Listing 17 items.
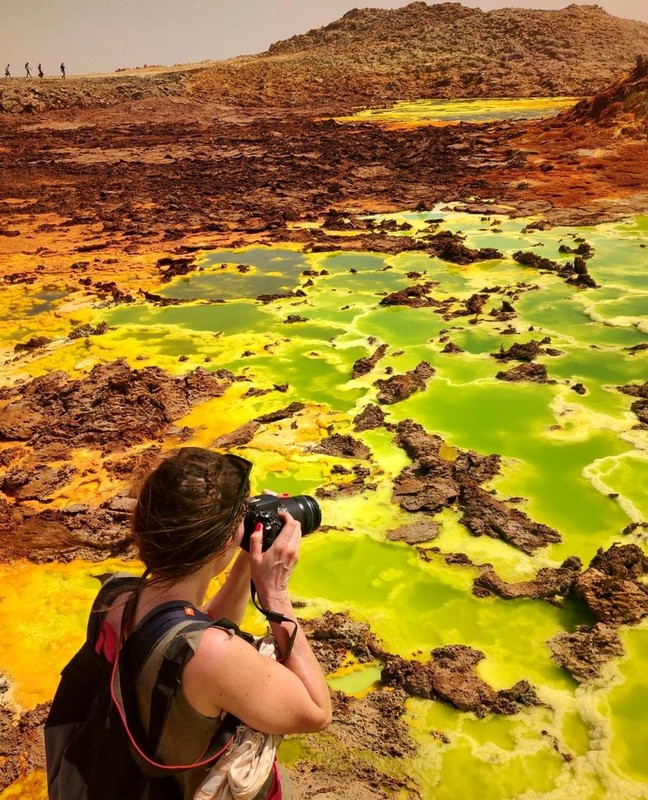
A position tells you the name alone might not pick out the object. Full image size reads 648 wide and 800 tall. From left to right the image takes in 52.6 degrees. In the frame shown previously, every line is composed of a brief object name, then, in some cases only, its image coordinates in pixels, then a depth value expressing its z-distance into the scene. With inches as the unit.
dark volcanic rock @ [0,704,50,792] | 142.4
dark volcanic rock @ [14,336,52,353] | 384.5
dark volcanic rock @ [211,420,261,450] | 271.4
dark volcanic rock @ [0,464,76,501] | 246.4
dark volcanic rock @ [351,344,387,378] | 335.6
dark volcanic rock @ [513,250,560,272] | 489.3
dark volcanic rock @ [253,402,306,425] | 291.6
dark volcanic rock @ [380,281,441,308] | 432.1
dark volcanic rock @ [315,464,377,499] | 237.4
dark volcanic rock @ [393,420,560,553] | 213.0
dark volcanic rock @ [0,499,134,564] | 215.8
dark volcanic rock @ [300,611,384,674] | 170.9
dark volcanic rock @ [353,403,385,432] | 282.4
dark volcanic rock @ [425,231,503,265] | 515.0
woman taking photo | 64.3
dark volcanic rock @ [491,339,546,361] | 342.0
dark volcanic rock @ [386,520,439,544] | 213.8
